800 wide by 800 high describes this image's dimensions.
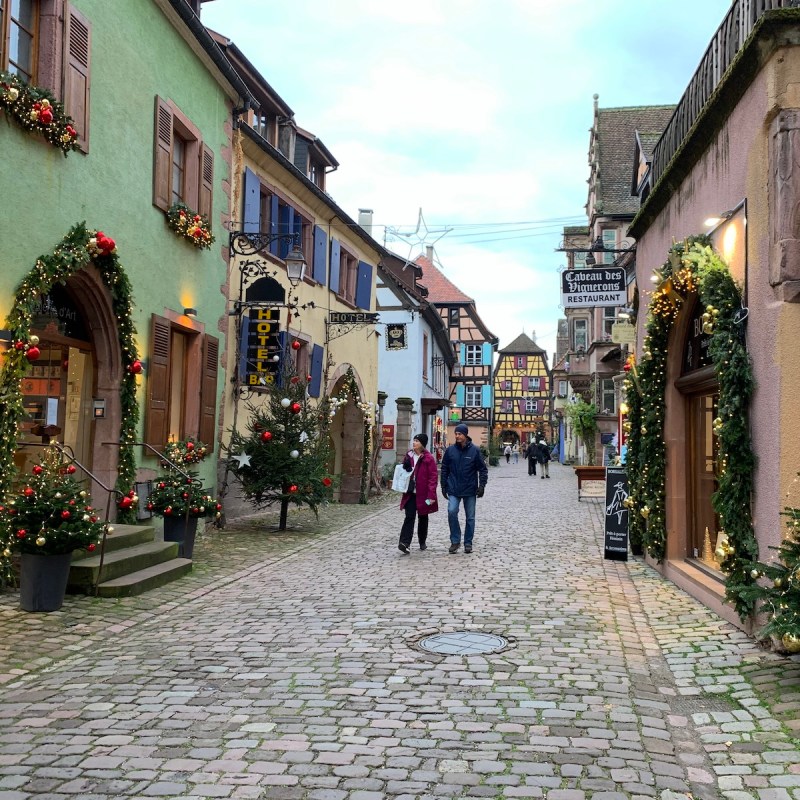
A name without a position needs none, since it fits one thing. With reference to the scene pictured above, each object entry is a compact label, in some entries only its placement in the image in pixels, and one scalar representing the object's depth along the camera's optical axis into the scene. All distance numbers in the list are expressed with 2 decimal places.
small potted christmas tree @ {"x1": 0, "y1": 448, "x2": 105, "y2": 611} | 7.44
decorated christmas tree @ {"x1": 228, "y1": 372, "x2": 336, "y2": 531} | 14.34
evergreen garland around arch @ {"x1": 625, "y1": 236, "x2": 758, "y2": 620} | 6.81
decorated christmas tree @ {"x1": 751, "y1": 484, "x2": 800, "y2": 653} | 5.35
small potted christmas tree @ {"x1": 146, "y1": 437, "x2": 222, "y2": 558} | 10.36
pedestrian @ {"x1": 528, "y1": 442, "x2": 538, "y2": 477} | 37.81
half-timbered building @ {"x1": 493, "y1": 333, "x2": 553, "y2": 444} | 82.69
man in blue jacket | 12.38
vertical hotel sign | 15.25
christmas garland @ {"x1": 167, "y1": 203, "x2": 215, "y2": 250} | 12.55
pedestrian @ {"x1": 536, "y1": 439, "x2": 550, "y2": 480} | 36.50
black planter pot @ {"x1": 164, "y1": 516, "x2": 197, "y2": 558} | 10.51
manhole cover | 6.49
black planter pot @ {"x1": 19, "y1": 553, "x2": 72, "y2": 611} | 7.53
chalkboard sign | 11.54
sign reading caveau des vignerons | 13.09
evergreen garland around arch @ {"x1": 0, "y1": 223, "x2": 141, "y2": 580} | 8.36
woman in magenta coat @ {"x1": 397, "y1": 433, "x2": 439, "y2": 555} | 12.41
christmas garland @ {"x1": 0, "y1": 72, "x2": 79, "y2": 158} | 8.43
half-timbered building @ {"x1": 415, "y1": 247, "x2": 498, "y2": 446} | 52.44
